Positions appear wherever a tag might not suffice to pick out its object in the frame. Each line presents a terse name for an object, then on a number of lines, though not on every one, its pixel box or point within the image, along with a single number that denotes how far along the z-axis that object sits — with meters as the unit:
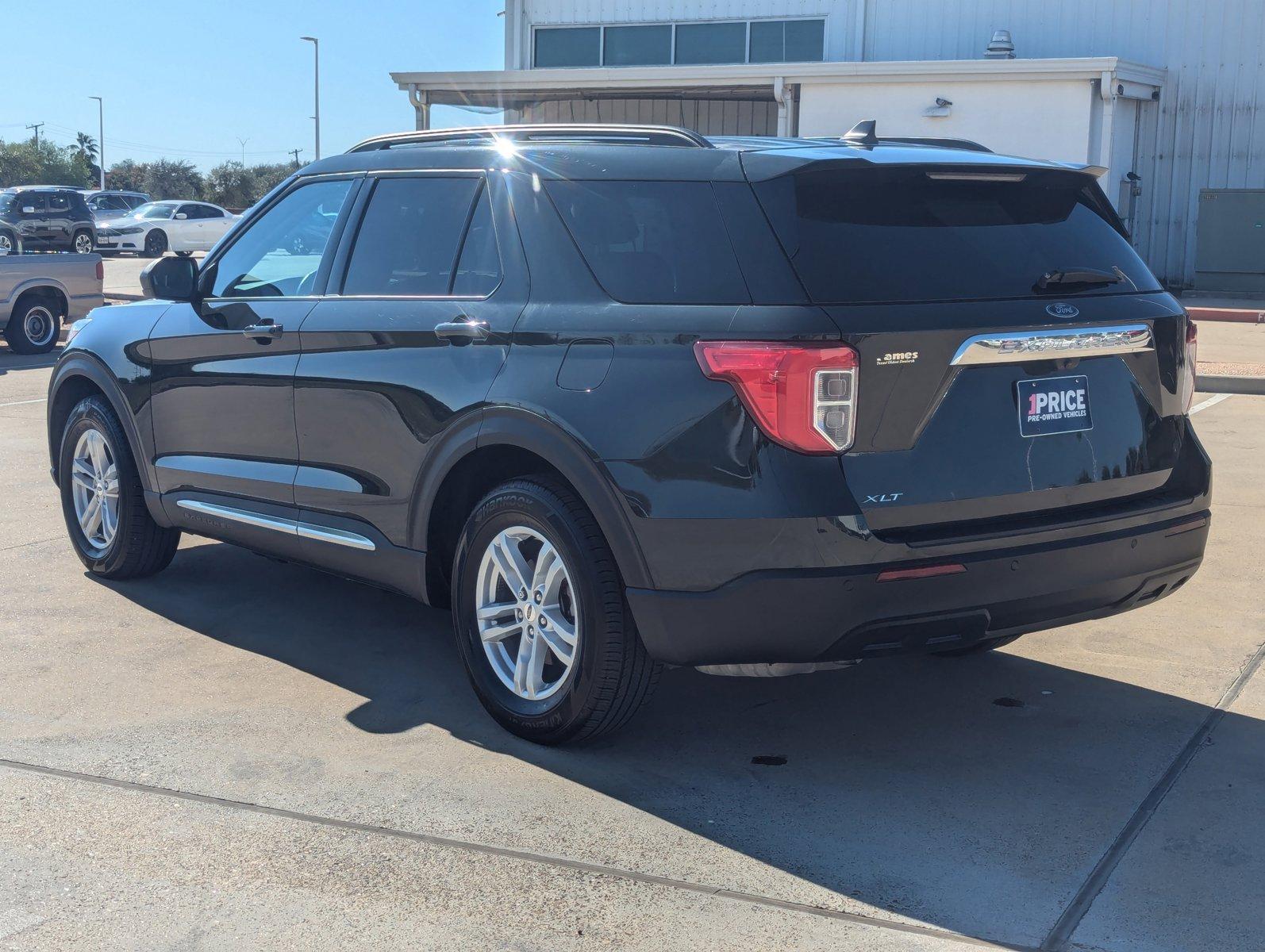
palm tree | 121.67
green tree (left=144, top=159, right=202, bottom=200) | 89.19
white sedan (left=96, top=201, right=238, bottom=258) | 37.41
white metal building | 22.33
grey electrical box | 23.00
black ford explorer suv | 3.77
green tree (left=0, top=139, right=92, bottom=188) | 96.38
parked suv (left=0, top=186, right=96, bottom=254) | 29.77
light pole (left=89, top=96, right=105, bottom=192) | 80.81
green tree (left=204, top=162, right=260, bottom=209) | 80.50
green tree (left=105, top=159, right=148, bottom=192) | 91.31
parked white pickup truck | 16.12
